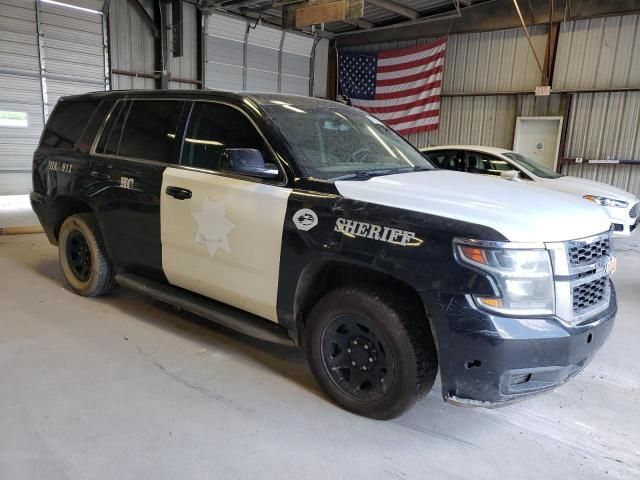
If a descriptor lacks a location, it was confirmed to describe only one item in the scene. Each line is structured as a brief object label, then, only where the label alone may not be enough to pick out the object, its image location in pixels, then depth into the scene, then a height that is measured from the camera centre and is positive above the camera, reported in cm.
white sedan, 734 -20
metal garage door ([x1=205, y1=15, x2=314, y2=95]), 1291 +263
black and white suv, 220 -48
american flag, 1373 +211
